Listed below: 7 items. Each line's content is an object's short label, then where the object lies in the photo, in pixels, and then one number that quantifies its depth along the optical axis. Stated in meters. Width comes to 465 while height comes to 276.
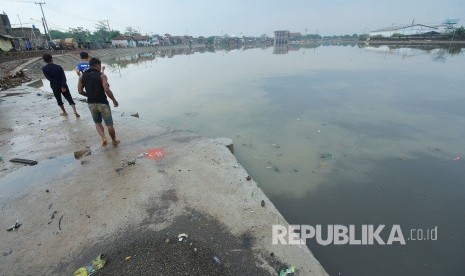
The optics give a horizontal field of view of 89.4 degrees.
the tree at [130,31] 97.94
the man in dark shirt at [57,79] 6.23
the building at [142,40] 77.64
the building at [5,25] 34.62
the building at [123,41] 66.31
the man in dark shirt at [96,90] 4.37
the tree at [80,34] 65.82
